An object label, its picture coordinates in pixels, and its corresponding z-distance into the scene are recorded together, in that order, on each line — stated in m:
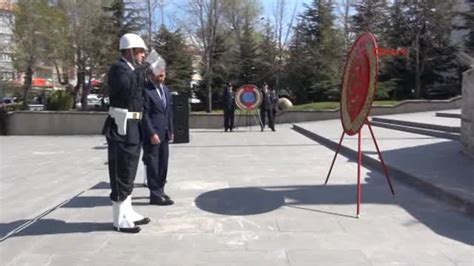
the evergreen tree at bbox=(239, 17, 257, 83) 46.00
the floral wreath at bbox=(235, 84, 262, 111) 24.08
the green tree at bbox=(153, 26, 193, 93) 43.22
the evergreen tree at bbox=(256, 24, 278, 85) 45.44
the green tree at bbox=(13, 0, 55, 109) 33.25
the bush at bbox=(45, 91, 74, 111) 30.42
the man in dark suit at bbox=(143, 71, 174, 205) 7.05
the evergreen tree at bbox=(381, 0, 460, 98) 40.50
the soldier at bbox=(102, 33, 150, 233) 5.98
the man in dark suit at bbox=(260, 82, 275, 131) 23.38
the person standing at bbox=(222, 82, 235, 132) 22.92
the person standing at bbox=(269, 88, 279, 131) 23.84
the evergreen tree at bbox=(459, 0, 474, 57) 39.69
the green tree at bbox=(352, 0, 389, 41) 41.96
